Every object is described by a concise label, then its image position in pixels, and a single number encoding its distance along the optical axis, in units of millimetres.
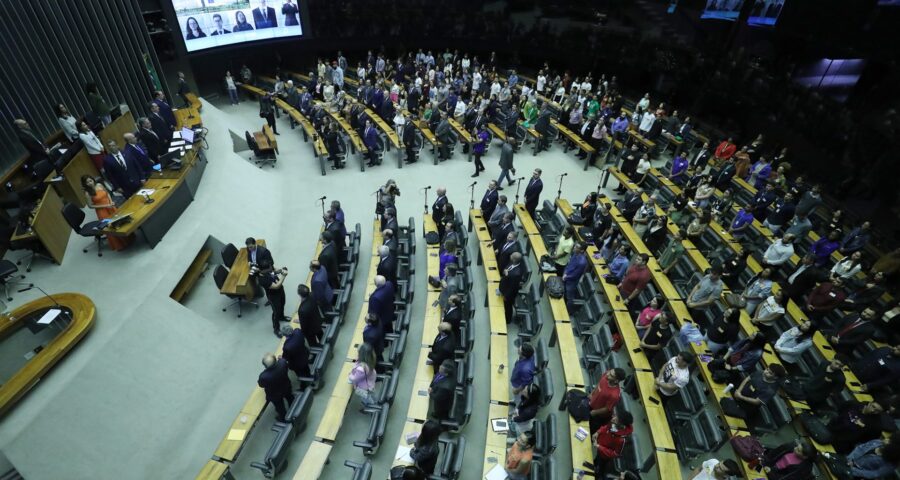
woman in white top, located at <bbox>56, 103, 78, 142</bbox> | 9461
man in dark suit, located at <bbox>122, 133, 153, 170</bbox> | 8594
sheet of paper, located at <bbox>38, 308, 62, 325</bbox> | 6113
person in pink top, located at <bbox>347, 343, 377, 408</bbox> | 6047
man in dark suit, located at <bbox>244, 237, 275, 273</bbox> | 8086
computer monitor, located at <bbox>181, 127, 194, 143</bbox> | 9500
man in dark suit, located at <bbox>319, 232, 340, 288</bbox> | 8016
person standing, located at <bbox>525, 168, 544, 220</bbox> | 10258
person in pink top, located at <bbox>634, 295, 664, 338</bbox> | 7005
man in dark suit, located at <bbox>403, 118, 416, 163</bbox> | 13633
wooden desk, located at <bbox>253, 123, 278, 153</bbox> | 13594
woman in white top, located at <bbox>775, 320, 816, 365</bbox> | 6512
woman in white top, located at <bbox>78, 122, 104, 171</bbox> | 9255
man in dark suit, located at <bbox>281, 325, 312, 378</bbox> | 6328
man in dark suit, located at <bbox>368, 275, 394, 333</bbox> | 7066
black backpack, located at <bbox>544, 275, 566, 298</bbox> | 7957
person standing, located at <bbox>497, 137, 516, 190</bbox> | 12116
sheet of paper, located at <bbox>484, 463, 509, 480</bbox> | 5187
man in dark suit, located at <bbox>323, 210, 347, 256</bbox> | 8898
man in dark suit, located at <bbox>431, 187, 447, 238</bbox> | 9877
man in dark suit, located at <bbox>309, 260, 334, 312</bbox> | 7477
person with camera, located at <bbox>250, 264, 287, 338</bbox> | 7598
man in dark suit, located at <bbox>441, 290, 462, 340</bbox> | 6746
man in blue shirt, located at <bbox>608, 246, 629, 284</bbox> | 8312
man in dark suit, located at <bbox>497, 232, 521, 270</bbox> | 8266
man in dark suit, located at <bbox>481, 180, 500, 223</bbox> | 10109
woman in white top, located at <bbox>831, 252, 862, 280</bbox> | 8024
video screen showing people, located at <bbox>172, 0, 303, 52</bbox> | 16144
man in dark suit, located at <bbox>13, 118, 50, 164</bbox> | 8547
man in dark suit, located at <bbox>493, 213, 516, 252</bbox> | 8938
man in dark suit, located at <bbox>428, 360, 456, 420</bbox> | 5656
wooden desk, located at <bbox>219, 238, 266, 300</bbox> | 8172
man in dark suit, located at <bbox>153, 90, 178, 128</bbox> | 11453
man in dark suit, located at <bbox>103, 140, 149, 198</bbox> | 8258
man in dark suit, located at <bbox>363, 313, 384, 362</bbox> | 6508
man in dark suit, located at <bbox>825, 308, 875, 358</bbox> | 6902
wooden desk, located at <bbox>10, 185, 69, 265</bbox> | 7246
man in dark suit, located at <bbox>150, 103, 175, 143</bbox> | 10664
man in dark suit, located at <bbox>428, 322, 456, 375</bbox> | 6293
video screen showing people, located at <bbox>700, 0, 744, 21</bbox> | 14992
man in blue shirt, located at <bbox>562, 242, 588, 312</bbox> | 7930
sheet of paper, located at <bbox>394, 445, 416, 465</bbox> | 5328
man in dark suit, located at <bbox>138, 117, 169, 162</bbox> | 9875
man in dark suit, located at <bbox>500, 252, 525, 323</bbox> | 7434
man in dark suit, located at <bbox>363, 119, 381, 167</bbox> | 13320
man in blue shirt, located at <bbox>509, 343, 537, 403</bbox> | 5887
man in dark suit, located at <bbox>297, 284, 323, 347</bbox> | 6799
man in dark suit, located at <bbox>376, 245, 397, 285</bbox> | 7746
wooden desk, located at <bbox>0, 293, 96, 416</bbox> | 5414
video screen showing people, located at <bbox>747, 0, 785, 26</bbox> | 13805
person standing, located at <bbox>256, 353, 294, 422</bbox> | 5738
